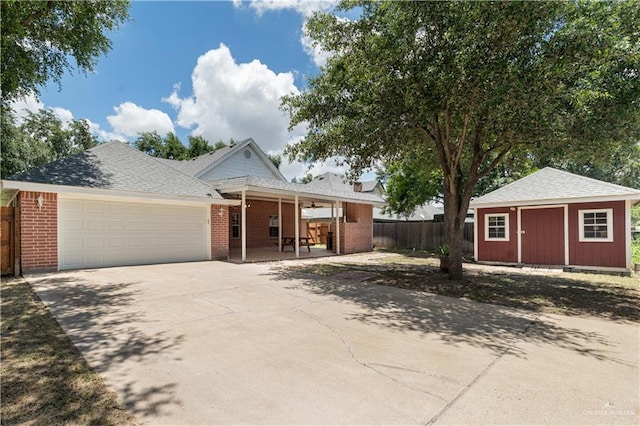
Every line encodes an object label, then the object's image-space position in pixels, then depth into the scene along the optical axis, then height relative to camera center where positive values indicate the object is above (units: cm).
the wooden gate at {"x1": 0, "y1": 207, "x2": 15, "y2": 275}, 866 -68
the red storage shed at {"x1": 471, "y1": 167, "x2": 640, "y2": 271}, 1088 -42
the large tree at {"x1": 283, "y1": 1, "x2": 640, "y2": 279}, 623 +297
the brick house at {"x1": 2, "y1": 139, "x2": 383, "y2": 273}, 889 +14
